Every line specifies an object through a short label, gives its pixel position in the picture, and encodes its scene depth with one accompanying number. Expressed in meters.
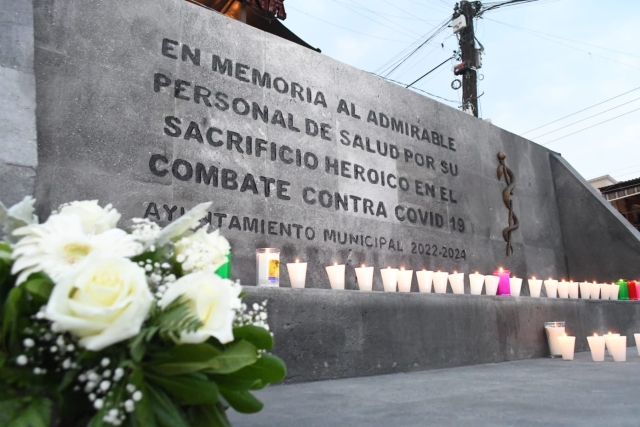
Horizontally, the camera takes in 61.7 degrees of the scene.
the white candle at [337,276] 3.00
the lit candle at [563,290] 4.16
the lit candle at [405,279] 3.31
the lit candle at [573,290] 4.27
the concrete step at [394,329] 2.48
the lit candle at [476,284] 3.59
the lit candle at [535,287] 3.99
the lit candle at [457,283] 3.57
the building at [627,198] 10.58
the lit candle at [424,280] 3.34
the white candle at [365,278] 3.12
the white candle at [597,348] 3.11
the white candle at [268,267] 2.70
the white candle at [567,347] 3.28
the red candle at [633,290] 4.93
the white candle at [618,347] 2.99
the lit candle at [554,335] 3.55
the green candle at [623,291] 4.86
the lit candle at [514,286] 3.79
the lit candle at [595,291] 4.49
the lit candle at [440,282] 3.45
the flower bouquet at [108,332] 0.75
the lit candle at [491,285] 3.71
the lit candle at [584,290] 4.45
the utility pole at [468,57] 13.41
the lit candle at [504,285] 3.78
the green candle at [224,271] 2.04
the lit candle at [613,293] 4.60
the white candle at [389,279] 3.19
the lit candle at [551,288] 4.11
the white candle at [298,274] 2.96
